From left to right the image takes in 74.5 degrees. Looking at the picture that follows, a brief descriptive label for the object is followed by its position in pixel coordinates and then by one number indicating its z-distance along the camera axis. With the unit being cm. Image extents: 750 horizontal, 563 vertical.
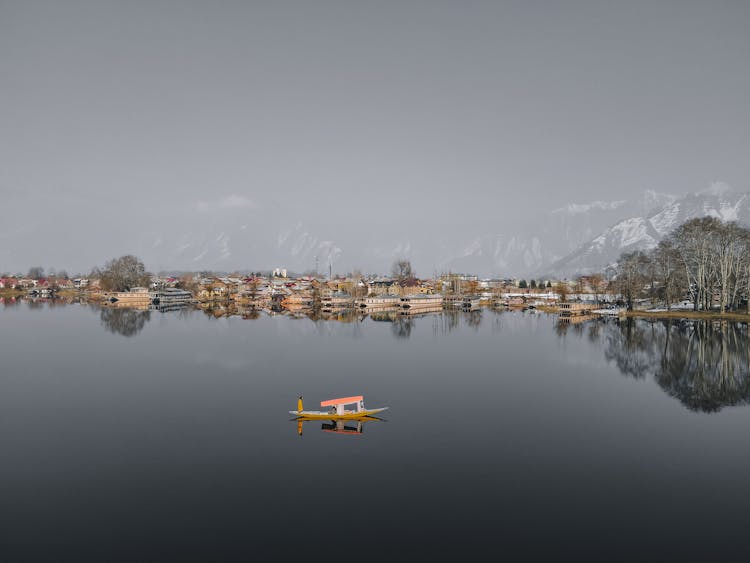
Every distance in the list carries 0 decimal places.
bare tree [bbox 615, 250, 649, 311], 10825
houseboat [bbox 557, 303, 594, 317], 10989
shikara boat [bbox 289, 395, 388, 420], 2902
